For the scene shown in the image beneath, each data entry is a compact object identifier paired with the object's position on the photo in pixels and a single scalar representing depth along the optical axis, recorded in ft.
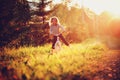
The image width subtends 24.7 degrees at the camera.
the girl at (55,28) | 42.67
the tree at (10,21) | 53.26
